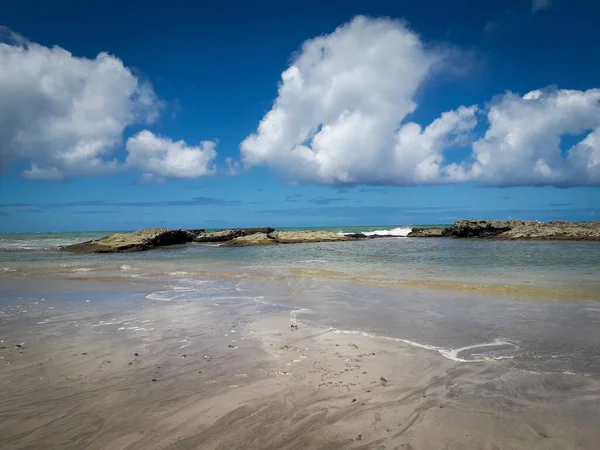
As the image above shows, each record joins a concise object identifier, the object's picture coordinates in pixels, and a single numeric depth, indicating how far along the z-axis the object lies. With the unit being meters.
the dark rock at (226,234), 53.72
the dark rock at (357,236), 57.02
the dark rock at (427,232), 56.94
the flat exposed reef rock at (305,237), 49.91
